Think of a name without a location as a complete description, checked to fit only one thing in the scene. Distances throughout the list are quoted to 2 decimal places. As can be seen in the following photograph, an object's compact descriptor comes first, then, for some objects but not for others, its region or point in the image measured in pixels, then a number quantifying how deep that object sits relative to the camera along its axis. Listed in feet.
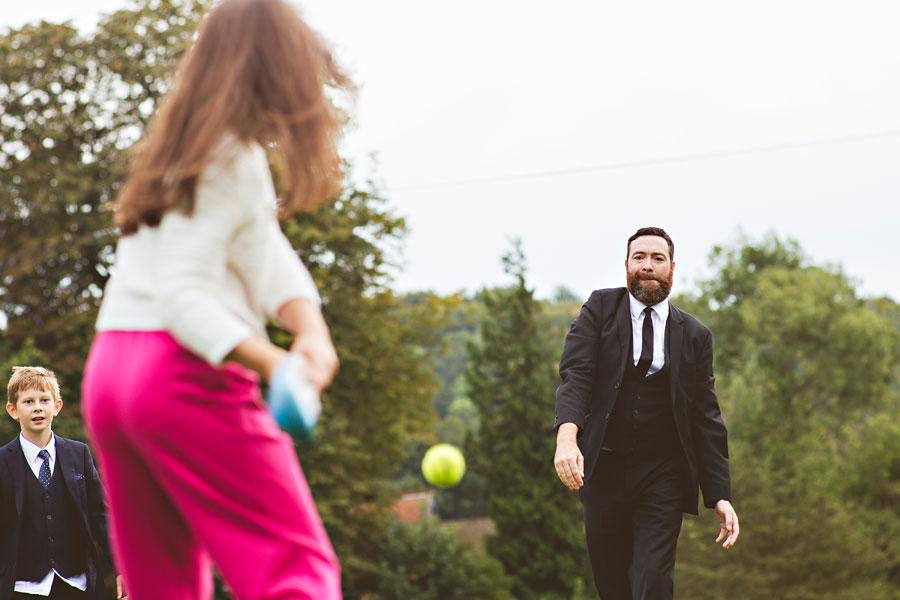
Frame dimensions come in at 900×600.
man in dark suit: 16.47
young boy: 17.16
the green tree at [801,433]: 108.88
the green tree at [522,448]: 117.08
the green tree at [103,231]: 78.12
